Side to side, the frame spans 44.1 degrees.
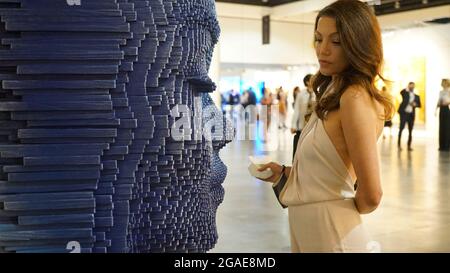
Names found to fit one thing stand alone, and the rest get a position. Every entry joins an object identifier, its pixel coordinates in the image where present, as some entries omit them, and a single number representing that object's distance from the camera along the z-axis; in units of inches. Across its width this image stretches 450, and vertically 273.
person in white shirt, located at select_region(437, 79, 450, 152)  458.3
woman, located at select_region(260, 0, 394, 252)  57.1
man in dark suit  473.4
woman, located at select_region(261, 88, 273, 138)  630.9
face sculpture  65.6
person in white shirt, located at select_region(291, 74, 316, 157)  271.7
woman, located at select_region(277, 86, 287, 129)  673.6
